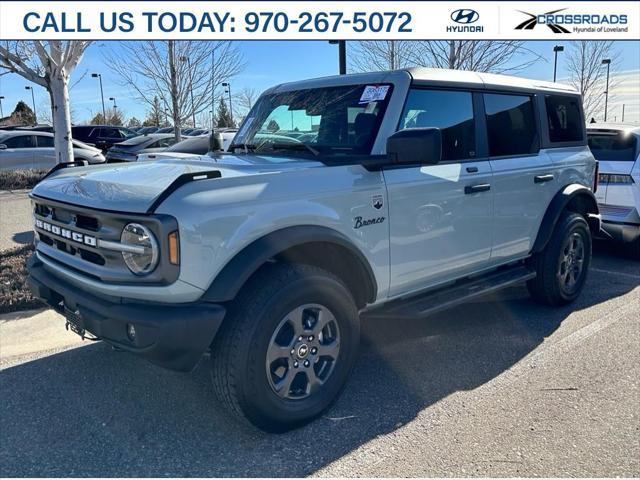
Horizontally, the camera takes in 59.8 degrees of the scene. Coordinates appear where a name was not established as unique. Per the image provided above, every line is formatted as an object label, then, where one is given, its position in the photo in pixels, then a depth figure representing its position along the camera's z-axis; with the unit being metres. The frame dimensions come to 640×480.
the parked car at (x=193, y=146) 10.42
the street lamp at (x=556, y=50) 22.02
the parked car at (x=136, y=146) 13.59
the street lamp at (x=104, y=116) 57.00
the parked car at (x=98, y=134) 25.62
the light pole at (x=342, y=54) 9.62
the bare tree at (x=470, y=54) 11.90
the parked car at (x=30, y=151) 14.20
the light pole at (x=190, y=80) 12.68
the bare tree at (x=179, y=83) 12.66
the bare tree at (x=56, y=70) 6.63
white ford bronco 2.76
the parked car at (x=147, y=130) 34.25
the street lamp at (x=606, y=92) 22.28
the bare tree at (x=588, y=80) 22.27
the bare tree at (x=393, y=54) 13.29
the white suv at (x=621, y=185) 6.76
